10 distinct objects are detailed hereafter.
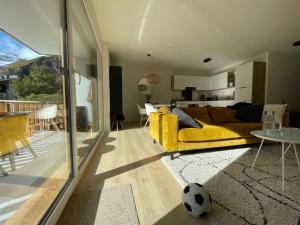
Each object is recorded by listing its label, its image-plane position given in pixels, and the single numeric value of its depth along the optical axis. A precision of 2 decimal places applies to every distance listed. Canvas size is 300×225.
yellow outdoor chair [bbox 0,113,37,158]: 0.90
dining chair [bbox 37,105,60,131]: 1.32
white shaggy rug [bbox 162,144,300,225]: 1.17
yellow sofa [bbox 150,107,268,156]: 2.33
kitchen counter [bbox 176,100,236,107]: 6.22
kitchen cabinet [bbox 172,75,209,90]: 6.99
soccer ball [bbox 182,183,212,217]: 1.16
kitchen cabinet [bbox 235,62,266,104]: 4.86
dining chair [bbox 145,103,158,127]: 3.47
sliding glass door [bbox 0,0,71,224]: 0.90
